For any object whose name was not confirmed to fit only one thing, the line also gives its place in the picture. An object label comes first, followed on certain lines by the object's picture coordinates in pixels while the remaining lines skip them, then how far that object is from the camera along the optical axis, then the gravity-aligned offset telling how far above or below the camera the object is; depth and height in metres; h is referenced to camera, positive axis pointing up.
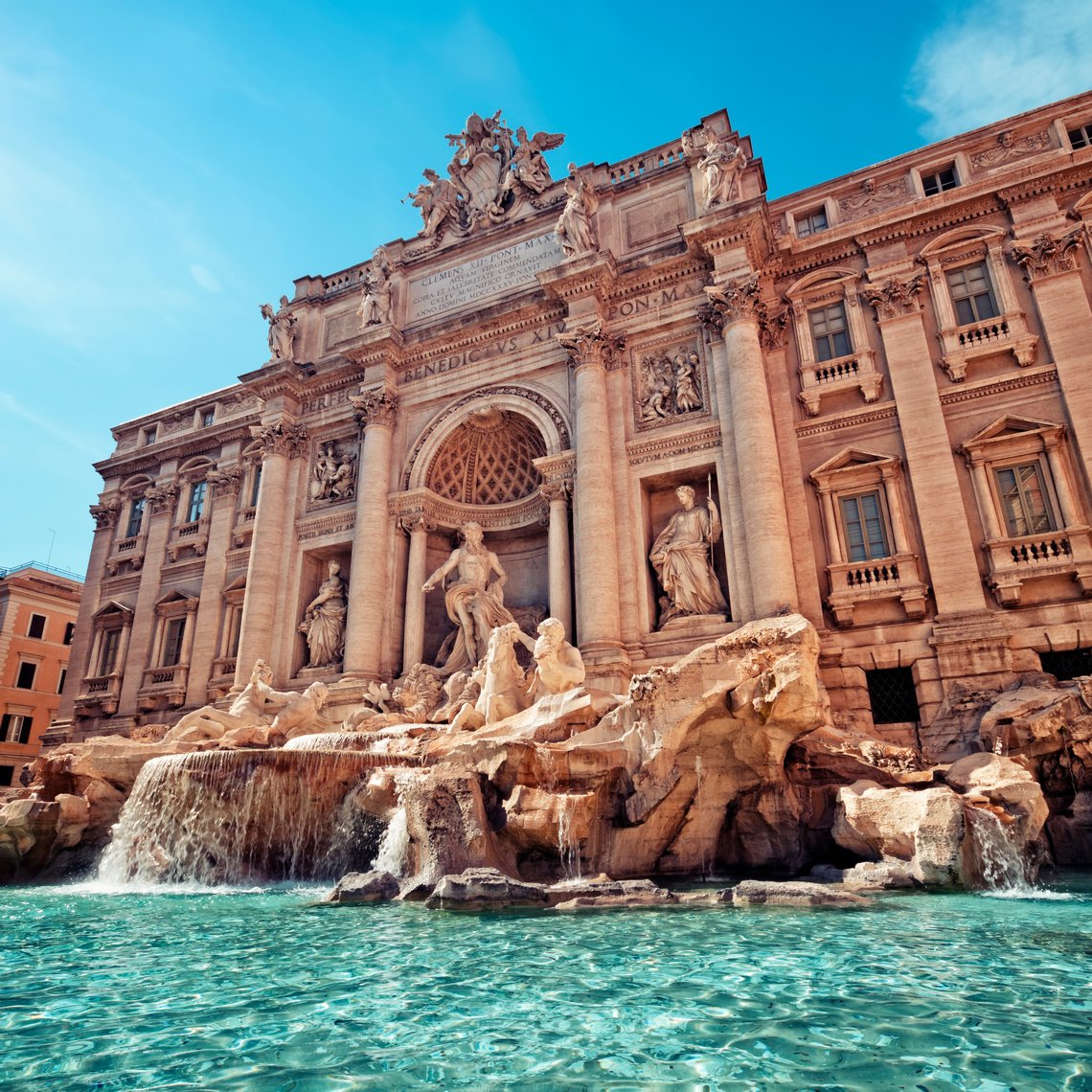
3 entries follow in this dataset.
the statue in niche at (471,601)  18.19 +4.96
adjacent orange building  34.66 +7.64
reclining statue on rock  15.52 +2.12
